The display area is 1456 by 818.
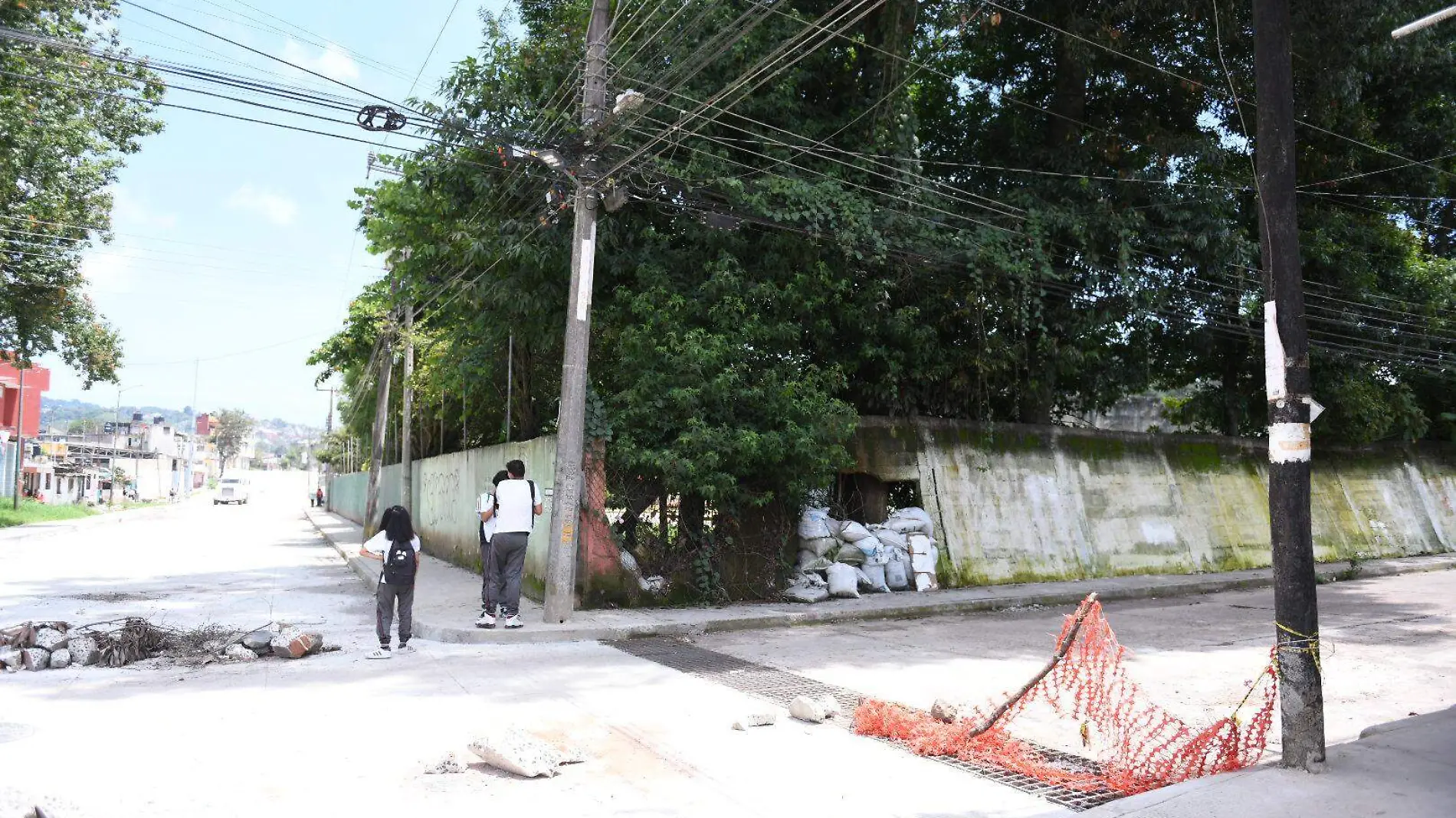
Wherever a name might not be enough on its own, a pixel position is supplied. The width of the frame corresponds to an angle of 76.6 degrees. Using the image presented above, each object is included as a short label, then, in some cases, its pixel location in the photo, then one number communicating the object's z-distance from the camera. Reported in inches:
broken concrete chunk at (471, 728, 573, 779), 205.8
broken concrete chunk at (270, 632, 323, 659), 353.4
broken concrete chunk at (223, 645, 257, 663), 348.5
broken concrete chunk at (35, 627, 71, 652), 335.3
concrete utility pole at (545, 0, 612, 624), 430.9
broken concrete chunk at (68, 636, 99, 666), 335.9
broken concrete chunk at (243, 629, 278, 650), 358.3
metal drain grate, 202.4
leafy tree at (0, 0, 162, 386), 810.2
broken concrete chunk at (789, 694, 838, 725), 256.7
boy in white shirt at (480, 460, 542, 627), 424.8
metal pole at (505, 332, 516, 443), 593.4
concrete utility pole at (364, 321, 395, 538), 994.7
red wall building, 1916.8
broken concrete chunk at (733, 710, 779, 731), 252.7
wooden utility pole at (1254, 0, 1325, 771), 202.2
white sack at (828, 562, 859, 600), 533.6
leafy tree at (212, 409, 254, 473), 5949.8
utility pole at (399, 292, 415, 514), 901.2
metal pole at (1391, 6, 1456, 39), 197.8
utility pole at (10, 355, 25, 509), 1649.9
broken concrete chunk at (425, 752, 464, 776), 209.0
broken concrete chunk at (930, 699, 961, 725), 252.2
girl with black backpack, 367.2
